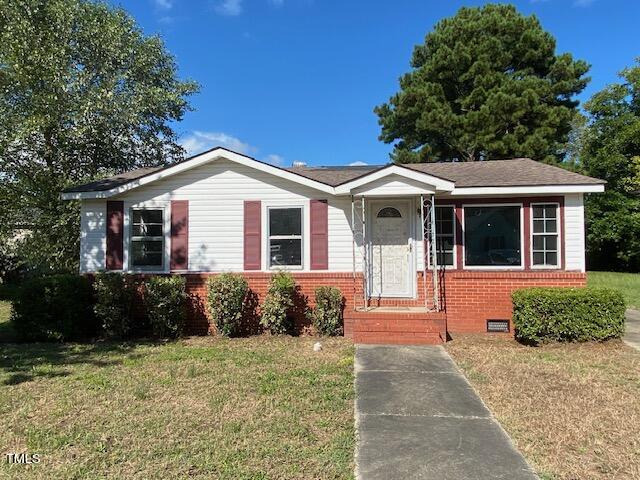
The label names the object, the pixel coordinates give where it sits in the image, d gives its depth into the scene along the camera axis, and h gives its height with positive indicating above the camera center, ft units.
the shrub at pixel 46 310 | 28.25 -3.19
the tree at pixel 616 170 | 82.48 +16.35
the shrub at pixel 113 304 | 28.71 -2.87
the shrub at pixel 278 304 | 28.86 -2.93
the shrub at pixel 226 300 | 28.76 -2.65
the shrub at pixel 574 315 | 25.12 -3.28
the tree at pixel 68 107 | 34.24 +14.99
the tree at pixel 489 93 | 73.56 +28.69
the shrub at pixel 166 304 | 28.71 -2.92
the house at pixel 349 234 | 29.68 +1.69
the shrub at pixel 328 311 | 28.99 -3.44
